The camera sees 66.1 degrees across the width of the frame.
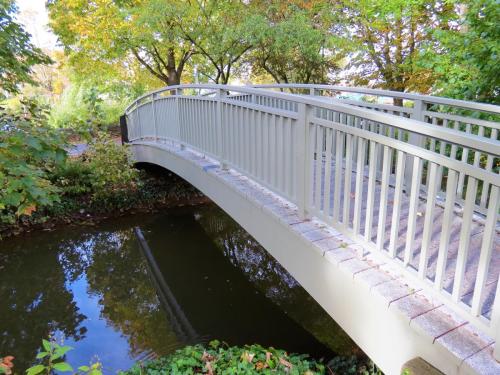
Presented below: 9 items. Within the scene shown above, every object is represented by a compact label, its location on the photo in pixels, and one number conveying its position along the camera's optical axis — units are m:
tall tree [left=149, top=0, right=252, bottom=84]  9.21
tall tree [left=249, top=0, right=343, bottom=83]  8.77
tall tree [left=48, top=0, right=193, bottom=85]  10.23
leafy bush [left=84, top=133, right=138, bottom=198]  8.31
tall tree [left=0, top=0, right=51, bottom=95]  4.45
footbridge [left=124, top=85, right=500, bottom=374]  1.82
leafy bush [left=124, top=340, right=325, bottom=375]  3.02
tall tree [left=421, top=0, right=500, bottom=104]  3.76
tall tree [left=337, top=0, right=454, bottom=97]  8.23
